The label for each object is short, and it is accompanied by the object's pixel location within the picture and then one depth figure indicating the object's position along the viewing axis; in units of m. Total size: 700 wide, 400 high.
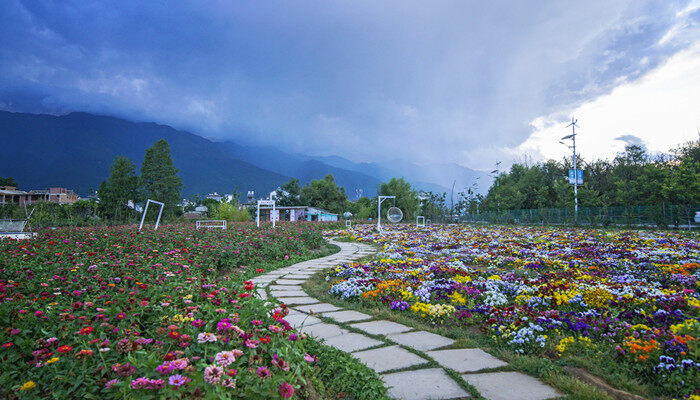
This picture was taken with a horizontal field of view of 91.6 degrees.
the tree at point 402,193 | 44.84
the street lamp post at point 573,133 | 30.75
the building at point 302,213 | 44.28
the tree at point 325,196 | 52.47
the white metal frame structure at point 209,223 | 17.98
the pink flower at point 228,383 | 1.47
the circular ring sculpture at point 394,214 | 21.42
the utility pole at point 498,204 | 35.85
